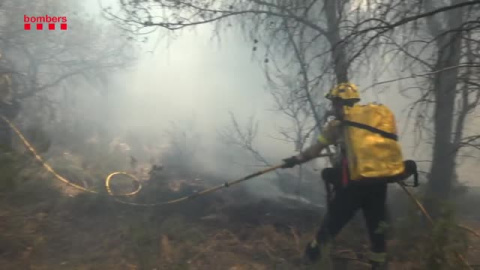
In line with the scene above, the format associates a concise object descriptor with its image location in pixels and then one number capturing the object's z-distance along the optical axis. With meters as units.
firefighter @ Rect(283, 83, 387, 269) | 3.80
